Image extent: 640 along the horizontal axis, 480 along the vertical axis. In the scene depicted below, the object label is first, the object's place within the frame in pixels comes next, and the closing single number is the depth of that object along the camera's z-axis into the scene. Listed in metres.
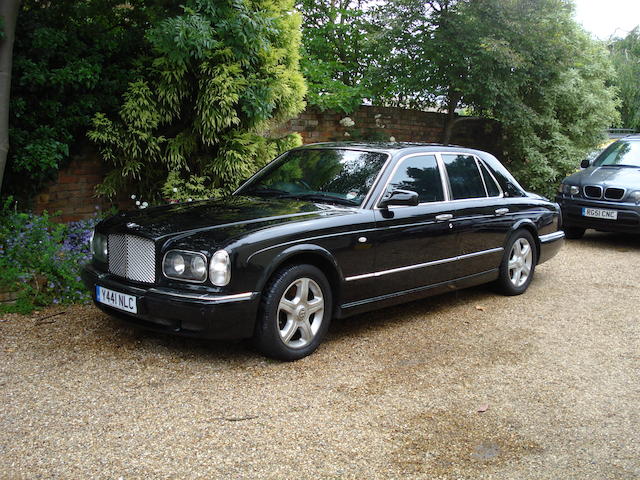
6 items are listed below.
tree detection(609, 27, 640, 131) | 29.08
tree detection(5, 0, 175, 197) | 7.06
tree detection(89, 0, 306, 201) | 7.56
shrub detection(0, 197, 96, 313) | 5.65
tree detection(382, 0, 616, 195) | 11.34
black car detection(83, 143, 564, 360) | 4.25
